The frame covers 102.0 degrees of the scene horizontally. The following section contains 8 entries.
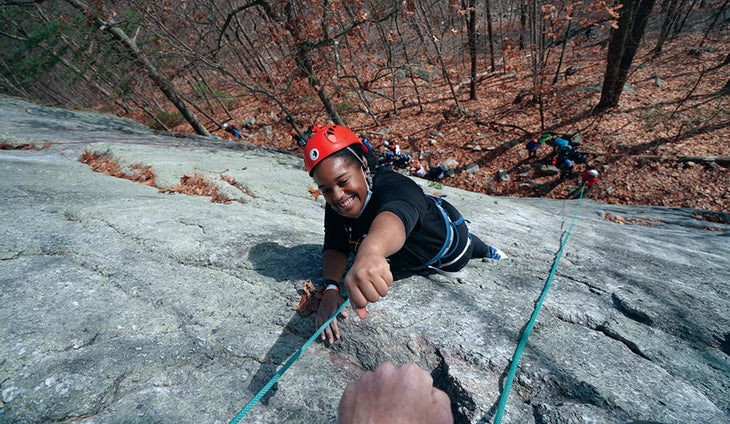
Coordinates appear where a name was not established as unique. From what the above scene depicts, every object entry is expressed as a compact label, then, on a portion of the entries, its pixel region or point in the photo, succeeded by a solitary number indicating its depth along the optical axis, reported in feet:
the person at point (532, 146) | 30.06
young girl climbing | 4.99
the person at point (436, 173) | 32.27
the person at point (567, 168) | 27.81
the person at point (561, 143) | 27.07
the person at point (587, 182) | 25.61
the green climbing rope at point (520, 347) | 5.03
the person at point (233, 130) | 43.78
